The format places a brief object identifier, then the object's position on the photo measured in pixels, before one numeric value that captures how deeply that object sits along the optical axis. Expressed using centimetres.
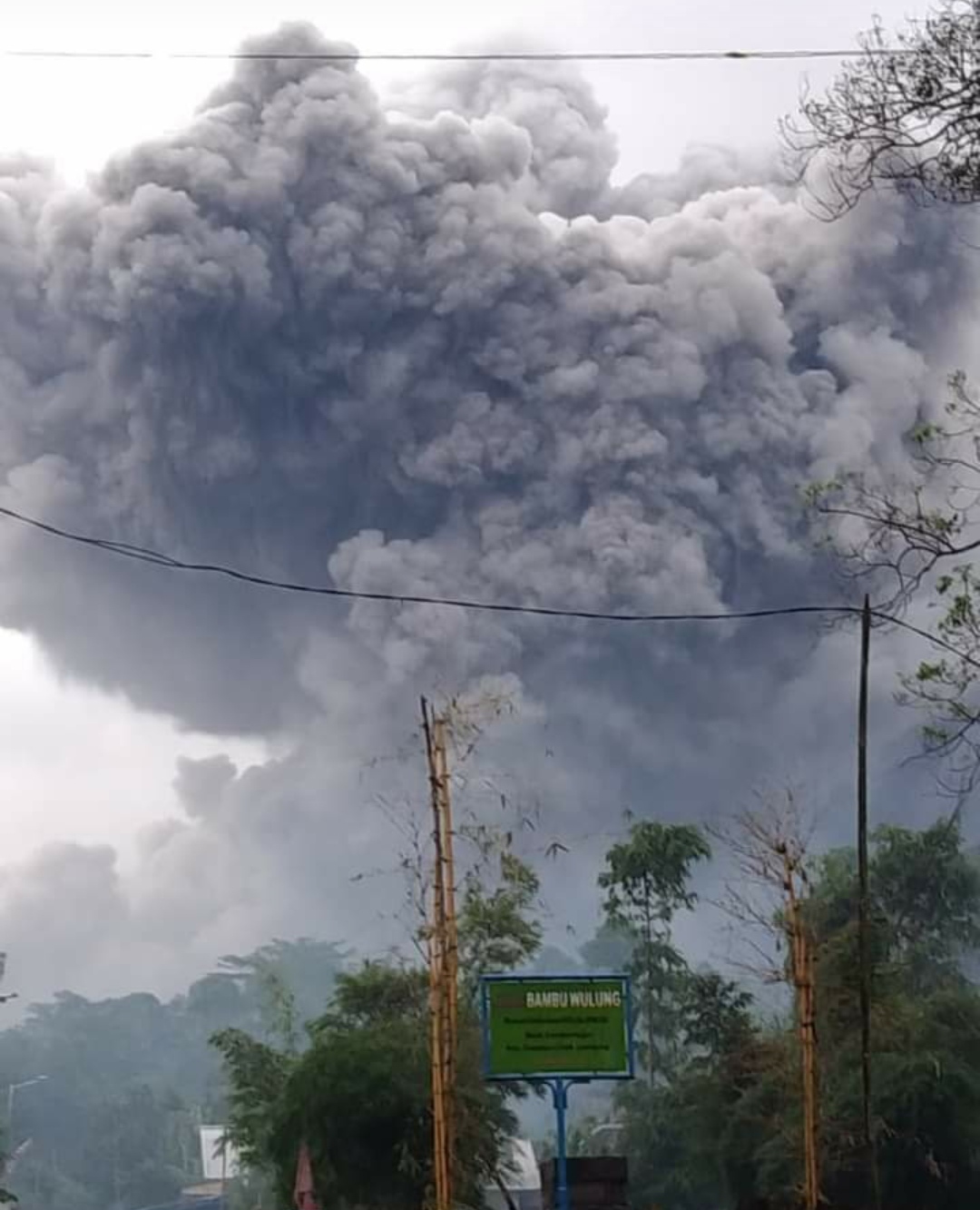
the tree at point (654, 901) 5919
